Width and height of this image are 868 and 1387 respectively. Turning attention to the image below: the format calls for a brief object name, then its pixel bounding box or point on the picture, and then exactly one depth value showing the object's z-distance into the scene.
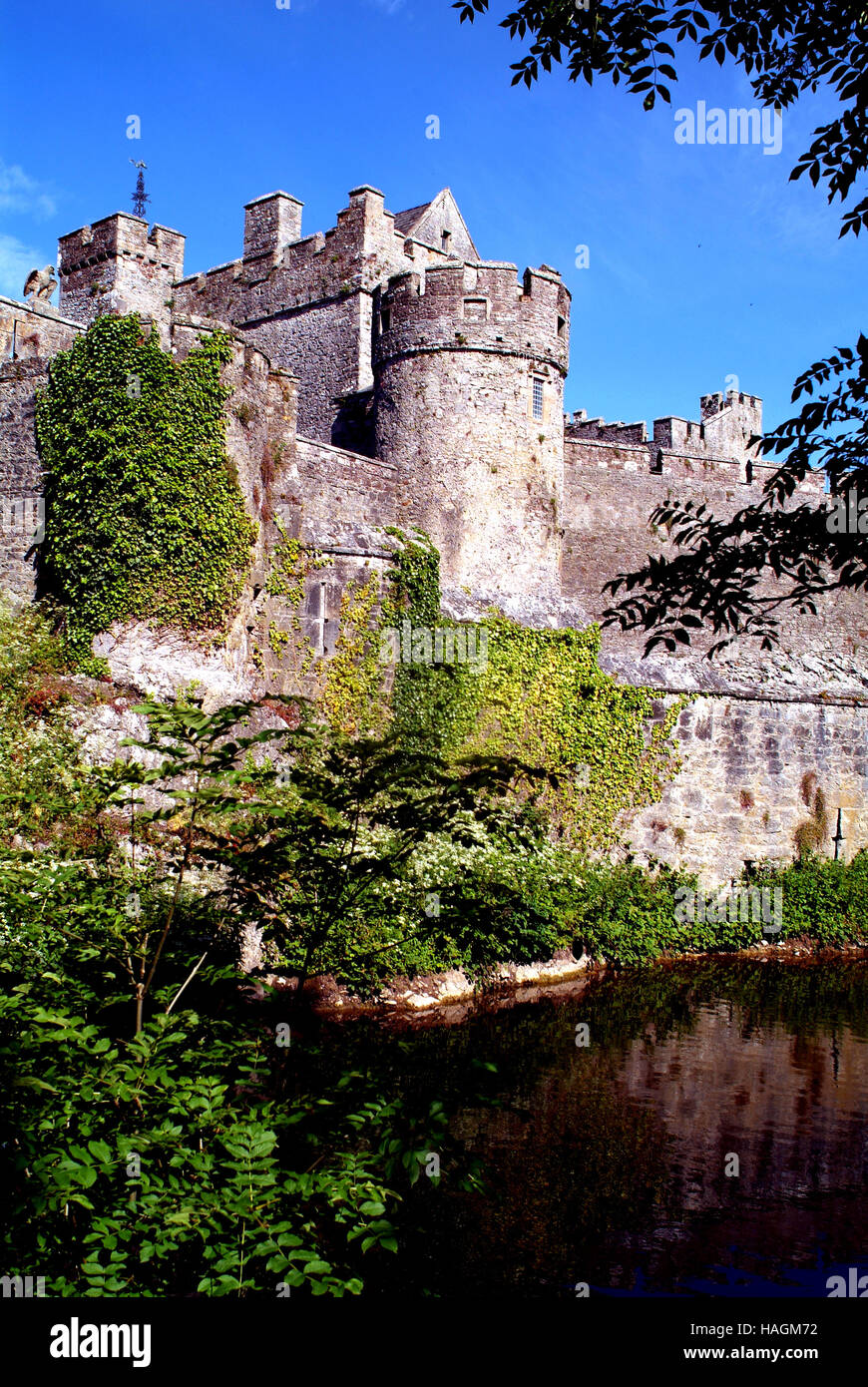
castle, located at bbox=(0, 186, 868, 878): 17.30
